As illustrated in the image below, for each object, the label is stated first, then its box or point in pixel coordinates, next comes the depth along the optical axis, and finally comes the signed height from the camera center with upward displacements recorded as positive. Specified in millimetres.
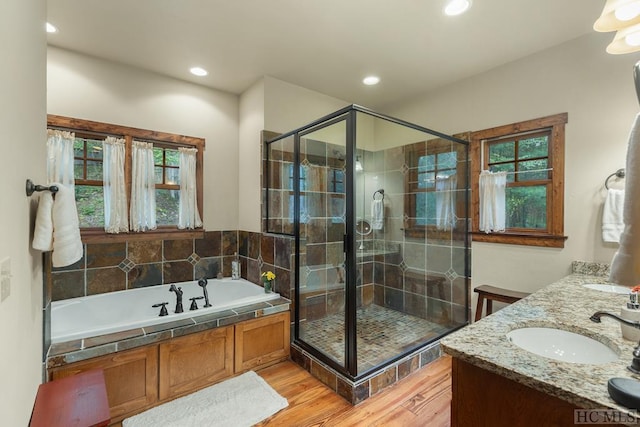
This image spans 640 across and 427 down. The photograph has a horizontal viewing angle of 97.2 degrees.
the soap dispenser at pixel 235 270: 3471 -722
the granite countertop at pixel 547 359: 824 -513
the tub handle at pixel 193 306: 2666 -895
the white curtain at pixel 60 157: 2469 +484
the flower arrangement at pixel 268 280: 2984 -729
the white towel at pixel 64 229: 1418 -90
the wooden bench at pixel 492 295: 2580 -781
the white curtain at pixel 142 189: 2904 +236
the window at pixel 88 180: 2693 +306
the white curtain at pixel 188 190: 3178 +243
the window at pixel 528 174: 2533 +369
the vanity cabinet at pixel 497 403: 867 -643
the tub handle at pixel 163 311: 2496 -896
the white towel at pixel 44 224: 1329 -62
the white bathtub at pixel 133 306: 2150 -886
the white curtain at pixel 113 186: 2770 +245
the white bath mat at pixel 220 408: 1915 -1426
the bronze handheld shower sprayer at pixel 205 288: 2850 -800
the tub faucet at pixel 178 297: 2645 -821
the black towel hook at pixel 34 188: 1233 +108
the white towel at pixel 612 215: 2184 -24
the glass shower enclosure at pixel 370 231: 2418 -209
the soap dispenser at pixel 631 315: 1098 -432
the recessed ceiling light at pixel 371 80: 3170 +1509
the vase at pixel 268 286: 2986 -802
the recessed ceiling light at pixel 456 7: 1994 +1485
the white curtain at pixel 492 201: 2873 +112
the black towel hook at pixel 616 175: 2193 +292
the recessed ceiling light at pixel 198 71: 2943 +1488
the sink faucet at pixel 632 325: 895 -466
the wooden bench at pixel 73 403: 1174 -889
